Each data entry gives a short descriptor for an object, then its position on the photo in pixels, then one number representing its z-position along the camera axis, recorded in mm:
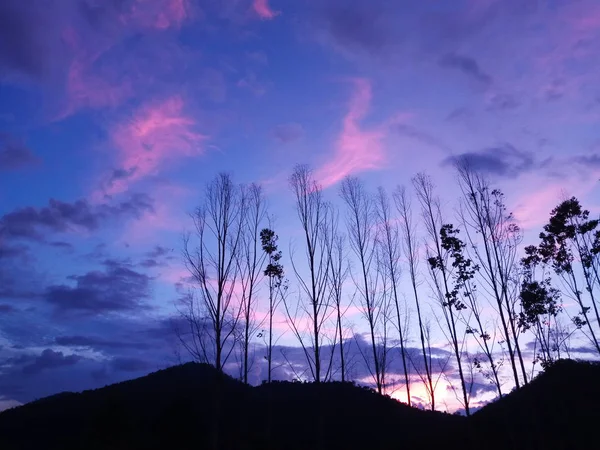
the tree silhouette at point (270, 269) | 20906
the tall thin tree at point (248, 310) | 16641
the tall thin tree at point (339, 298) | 16828
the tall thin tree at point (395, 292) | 21734
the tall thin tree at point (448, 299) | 19227
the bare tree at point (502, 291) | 16969
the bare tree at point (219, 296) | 13617
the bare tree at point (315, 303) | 13789
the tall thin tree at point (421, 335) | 20359
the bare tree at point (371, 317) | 19672
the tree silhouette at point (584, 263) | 22281
